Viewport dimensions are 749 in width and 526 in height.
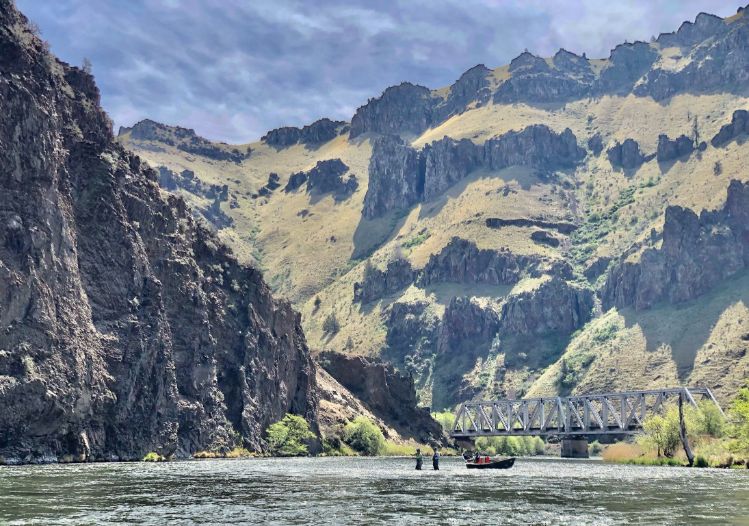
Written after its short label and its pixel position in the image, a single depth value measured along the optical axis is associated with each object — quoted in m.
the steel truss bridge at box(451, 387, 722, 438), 188.85
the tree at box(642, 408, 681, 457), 146.75
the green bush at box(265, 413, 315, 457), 188.00
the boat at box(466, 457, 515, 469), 128.90
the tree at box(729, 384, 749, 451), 116.81
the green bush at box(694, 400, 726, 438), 153.62
